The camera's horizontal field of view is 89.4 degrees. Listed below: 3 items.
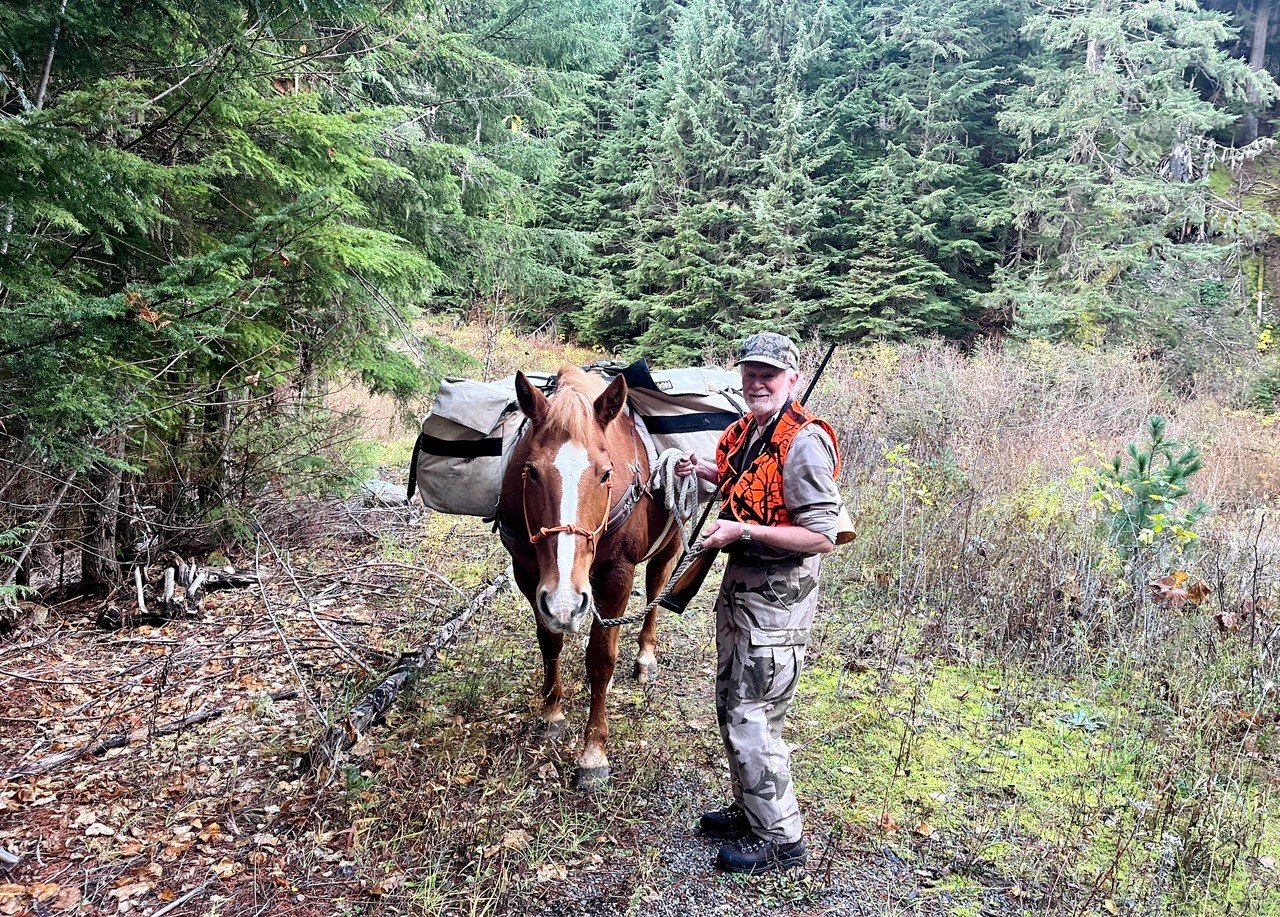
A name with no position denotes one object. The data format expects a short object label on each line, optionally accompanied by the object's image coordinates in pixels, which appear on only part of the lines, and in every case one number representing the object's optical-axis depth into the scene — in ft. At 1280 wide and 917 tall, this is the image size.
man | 8.91
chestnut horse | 9.22
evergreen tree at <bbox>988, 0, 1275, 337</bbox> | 58.39
